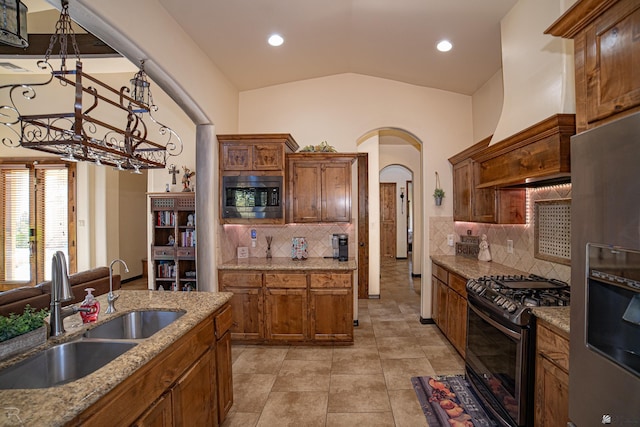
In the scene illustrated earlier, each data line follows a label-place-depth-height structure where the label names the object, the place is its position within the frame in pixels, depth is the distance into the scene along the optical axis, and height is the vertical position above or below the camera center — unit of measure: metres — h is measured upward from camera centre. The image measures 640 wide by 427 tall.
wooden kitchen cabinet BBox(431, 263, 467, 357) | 3.19 -1.09
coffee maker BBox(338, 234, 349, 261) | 4.02 -0.48
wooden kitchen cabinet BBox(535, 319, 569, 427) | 1.70 -0.98
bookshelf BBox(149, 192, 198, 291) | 5.02 -0.53
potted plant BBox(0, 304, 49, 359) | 1.32 -0.53
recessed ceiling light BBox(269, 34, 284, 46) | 3.24 +1.84
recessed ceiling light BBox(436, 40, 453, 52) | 3.25 +1.78
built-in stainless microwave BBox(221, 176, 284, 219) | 3.83 +0.20
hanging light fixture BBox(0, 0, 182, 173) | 1.69 +0.48
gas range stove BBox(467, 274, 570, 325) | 2.02 -0.61
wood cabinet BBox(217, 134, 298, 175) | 3.83 +0.72
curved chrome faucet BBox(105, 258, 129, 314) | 1.95 -0.58
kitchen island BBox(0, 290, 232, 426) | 1.04 -0.66
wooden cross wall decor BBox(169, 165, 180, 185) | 5.07 +0.67
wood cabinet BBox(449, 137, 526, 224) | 3.11 +0.13
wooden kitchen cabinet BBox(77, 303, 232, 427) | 1.21 -0.86
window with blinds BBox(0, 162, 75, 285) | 6.06 -0.08
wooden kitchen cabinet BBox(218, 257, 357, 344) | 3.63 -1.09
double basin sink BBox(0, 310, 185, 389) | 1.37 -0.72
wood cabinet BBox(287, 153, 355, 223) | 3.96 +0.31
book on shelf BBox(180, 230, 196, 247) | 5.08 -0.43
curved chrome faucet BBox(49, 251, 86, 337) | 1.59 -0.41
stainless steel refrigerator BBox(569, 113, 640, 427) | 1.15 -0.28
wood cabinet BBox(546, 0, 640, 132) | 1.28 +0.70
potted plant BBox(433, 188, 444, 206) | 4.27 +0.21
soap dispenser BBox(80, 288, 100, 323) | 1.76 -0.56
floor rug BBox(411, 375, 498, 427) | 2.36 -1.61
